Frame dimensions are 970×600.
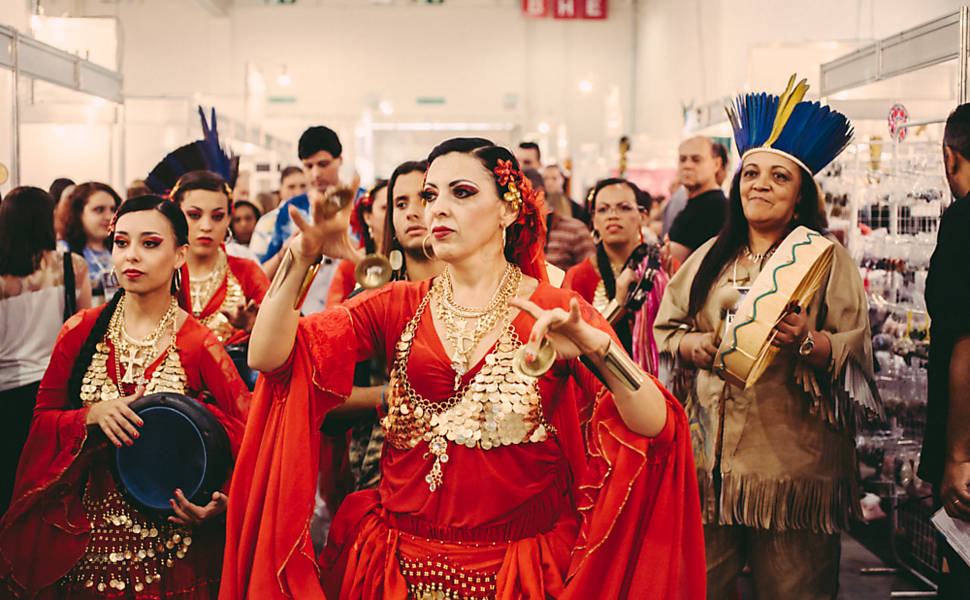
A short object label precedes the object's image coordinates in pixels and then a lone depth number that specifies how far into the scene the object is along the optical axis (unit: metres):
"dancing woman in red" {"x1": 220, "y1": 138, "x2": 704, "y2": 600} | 1.81
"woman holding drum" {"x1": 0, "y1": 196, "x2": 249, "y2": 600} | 2.46
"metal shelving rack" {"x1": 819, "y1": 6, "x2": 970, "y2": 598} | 3.50
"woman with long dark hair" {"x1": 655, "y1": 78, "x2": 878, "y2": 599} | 2.59
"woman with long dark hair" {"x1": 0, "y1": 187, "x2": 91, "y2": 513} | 3.45
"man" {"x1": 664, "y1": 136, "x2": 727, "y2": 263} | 4.30
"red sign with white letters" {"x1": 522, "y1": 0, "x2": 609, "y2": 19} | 18.70
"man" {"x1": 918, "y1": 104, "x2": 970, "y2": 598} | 2.37
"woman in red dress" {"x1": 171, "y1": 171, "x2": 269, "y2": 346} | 3.56
